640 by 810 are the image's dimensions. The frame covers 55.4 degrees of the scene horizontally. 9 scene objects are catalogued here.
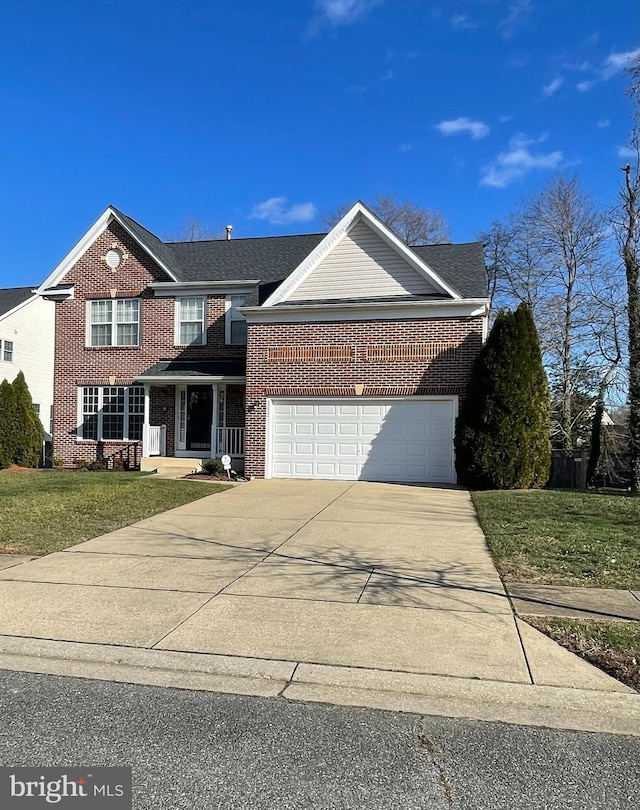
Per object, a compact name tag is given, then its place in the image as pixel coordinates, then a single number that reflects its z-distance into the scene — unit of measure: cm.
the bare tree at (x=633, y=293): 1650
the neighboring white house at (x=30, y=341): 2605
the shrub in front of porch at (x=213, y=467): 1716
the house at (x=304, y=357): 1565
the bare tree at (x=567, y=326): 2611
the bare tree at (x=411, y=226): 3728
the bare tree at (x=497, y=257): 3062
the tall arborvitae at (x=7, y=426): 1942
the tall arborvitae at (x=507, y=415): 1423
